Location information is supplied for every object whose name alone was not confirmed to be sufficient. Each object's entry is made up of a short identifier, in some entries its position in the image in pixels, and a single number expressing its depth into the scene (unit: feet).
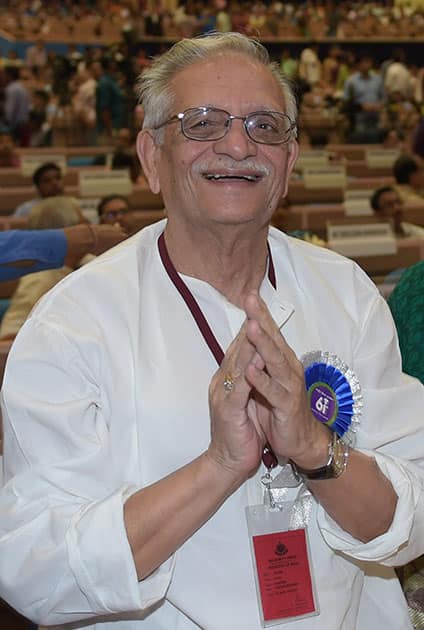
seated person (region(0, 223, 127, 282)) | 6.63
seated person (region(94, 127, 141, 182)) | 22.54
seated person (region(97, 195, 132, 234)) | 14.23
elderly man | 3.70
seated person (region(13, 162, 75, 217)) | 17.97
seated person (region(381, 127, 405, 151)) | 30.40
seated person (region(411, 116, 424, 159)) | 22.10
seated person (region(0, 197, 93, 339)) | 9.34
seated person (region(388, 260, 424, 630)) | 5.34
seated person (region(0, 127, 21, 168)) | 24.50
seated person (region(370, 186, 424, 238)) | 16.89
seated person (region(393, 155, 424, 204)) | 21.09
